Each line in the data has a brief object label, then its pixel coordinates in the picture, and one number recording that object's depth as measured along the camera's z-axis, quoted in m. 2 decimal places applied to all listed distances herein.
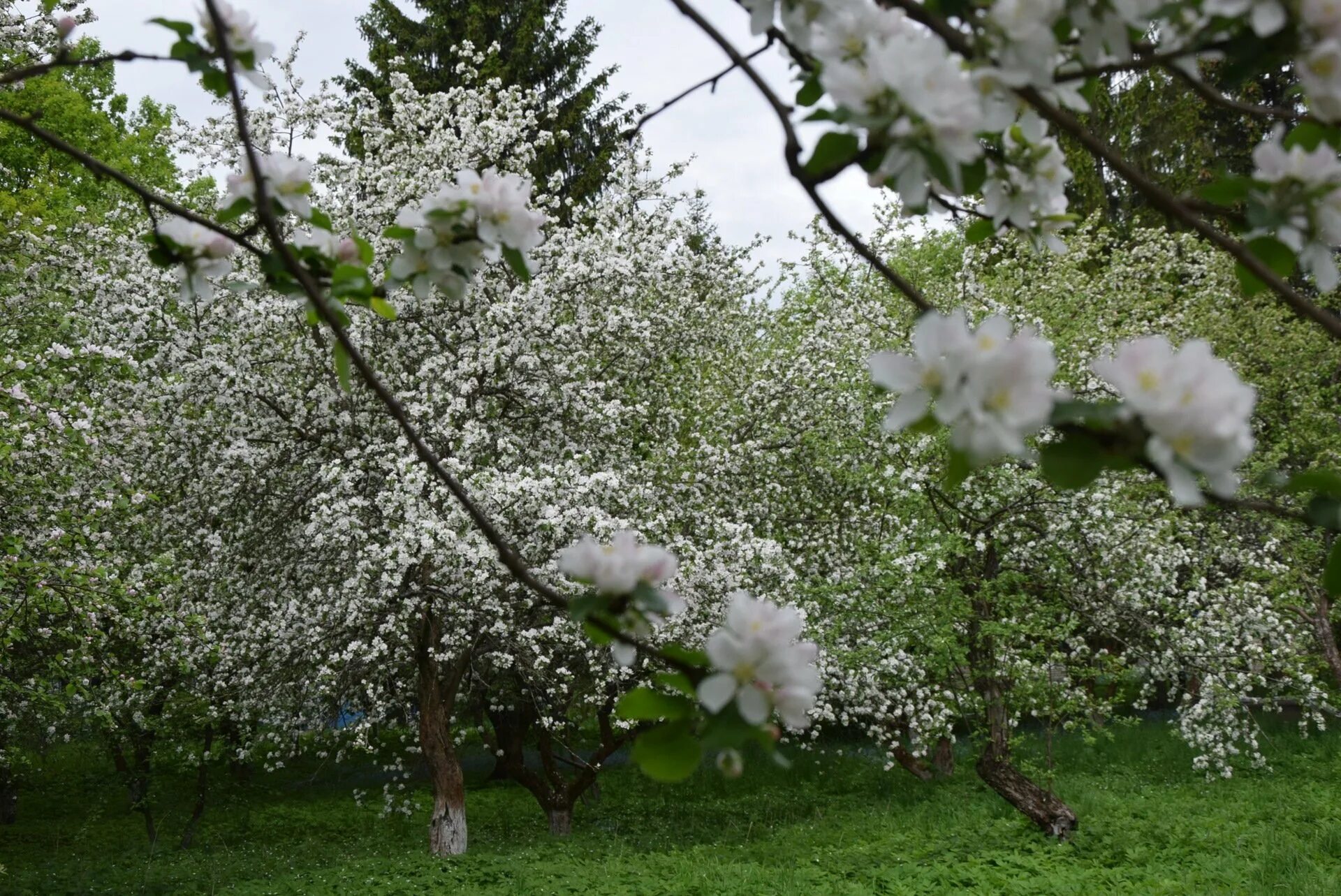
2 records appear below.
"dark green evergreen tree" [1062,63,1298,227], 20.05
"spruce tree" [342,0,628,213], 17.16
